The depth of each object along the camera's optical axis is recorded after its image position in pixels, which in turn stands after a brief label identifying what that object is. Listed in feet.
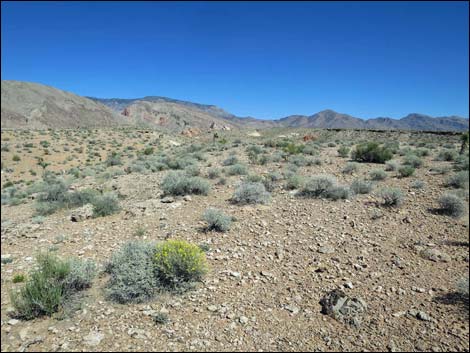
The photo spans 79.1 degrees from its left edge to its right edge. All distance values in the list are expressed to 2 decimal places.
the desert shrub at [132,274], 14.19
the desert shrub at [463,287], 13.76
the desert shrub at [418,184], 28.96
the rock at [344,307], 12.98
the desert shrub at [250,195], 27.25
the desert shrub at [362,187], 29.09
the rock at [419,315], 12.85
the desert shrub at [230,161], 46.78
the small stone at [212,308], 13.57
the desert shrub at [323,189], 27.89
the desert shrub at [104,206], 26.23
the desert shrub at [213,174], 38.27
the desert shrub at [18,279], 15.72
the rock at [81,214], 25.52
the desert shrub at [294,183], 31.81
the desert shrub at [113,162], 64.54
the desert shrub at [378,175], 33.50
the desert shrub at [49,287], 12.92
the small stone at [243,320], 12.82
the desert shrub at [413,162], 39.09
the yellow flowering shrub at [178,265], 15.21
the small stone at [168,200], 28.84
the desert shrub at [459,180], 26.93
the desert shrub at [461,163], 33.90
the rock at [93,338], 11.57
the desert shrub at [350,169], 38.06
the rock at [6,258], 17.88
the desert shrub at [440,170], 33.86
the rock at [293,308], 13.54
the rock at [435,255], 17.22
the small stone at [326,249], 18.50
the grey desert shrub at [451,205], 22.48
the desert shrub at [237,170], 39.09
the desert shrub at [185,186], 30.60
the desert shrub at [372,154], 44.14
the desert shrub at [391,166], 37.86
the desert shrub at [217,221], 21.40
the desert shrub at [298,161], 43.96
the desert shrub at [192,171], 39.02
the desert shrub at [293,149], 56.74
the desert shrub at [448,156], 42.27
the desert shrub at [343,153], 51.61
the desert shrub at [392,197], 25.02
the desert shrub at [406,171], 33.76
